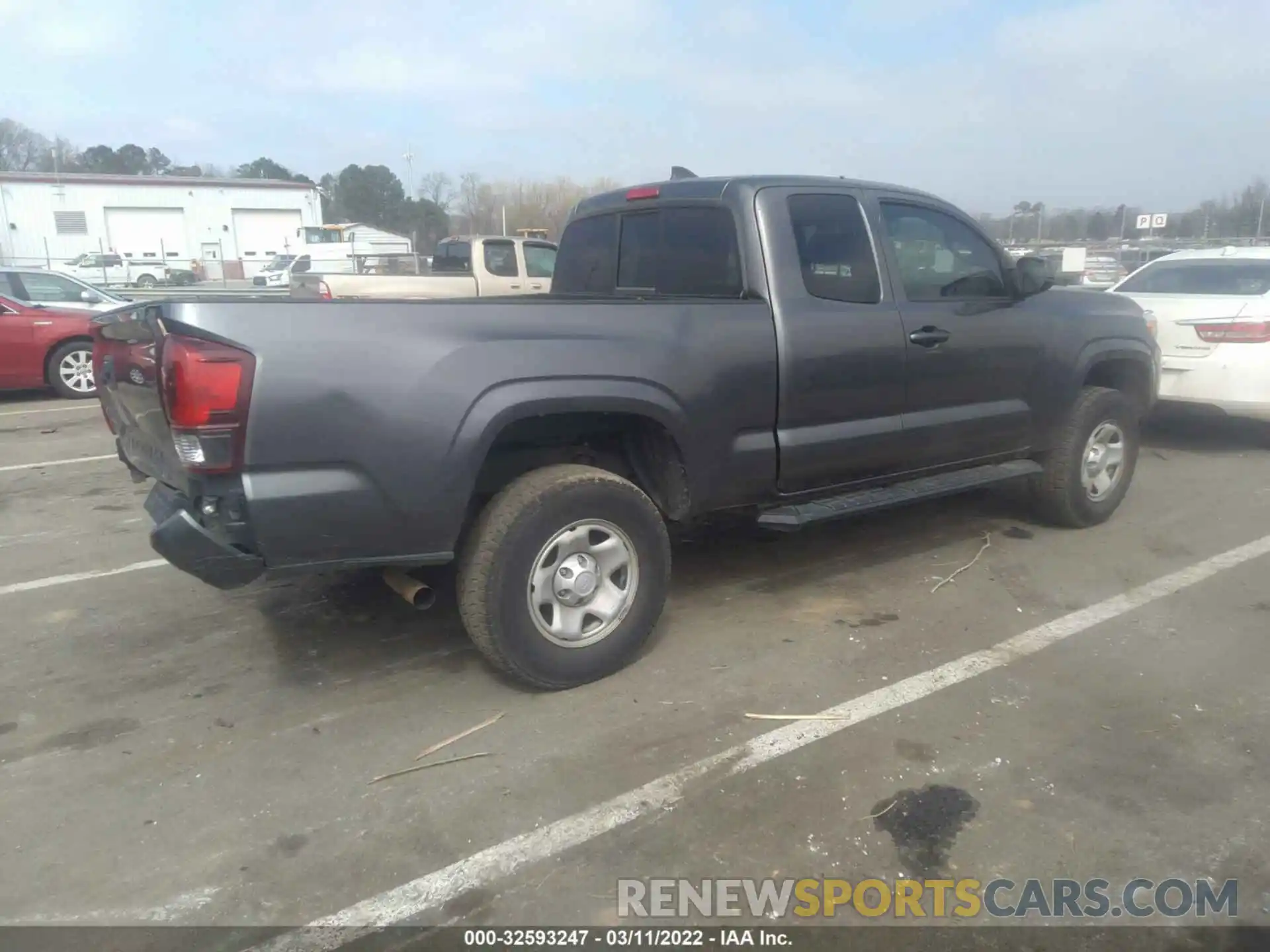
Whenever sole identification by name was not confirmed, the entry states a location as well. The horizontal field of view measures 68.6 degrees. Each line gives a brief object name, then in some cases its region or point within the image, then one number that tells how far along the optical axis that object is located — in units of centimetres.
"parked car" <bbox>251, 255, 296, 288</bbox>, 3062
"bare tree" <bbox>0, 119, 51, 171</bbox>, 7662
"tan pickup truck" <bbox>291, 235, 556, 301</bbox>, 1214
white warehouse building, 4634
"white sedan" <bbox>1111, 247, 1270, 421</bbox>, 709
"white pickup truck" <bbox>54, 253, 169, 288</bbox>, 3350
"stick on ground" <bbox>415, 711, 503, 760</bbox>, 322
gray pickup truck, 297
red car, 1027
